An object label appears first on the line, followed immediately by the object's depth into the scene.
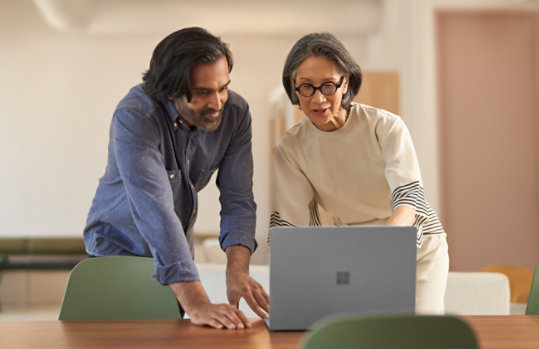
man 3.01
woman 3.29
